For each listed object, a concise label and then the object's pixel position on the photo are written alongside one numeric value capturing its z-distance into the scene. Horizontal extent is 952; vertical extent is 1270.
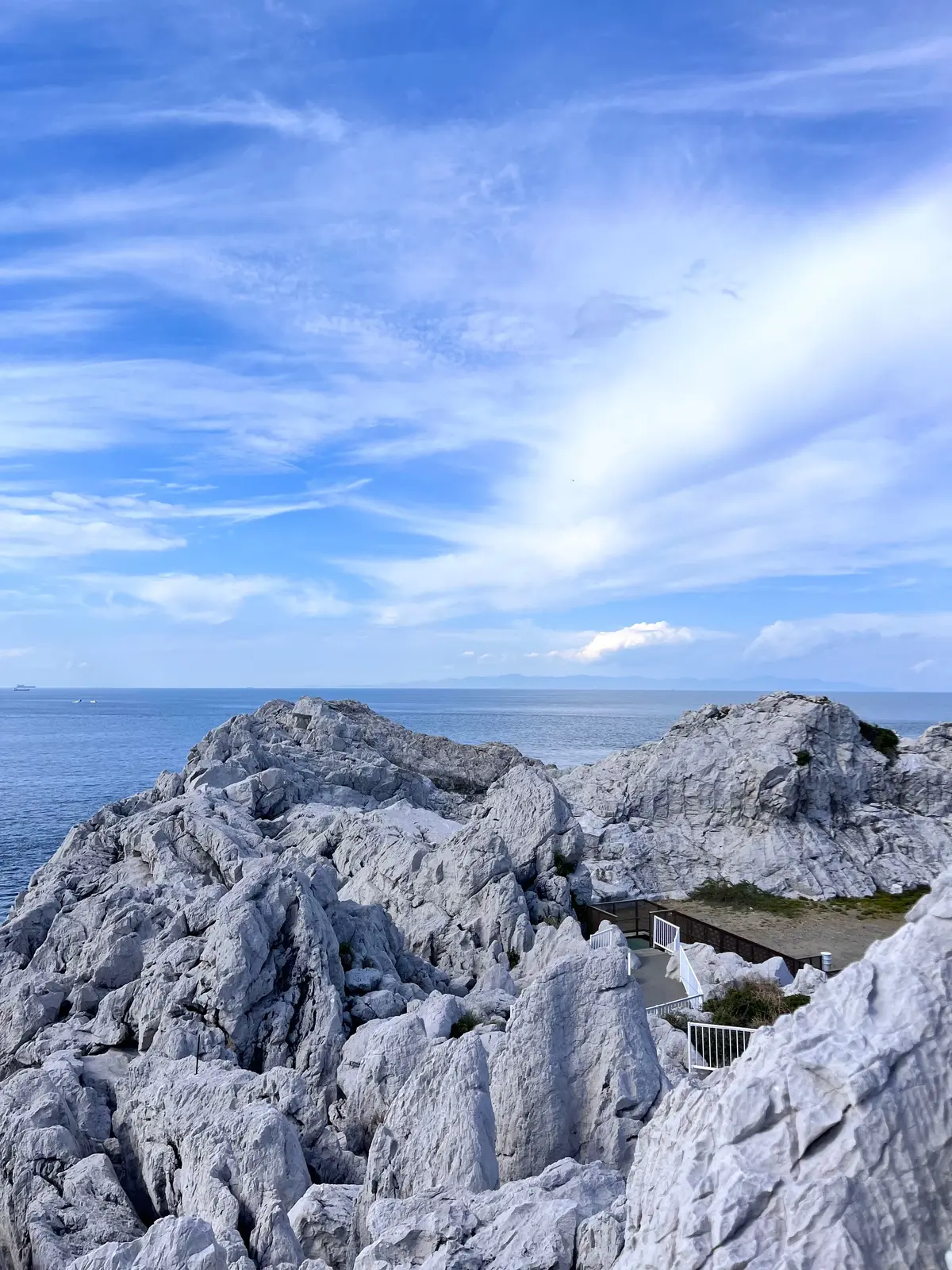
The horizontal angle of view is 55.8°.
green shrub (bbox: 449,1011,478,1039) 15.96
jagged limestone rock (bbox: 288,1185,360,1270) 9.92
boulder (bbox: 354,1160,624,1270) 7.43
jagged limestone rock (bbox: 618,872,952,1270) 5.47
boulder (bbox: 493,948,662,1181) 11.02
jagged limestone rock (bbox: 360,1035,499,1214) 10.44
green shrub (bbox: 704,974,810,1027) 18.27
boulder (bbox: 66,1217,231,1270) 9.21
